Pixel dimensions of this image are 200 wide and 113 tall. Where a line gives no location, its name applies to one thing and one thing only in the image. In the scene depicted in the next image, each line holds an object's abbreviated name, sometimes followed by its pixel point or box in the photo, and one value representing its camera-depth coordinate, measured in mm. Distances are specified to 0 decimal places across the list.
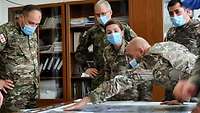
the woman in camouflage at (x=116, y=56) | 3029
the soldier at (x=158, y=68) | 2320
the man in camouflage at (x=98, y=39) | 3414
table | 2209
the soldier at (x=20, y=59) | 3148
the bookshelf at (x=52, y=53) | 4512
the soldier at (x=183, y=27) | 3025
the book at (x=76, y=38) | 4477
